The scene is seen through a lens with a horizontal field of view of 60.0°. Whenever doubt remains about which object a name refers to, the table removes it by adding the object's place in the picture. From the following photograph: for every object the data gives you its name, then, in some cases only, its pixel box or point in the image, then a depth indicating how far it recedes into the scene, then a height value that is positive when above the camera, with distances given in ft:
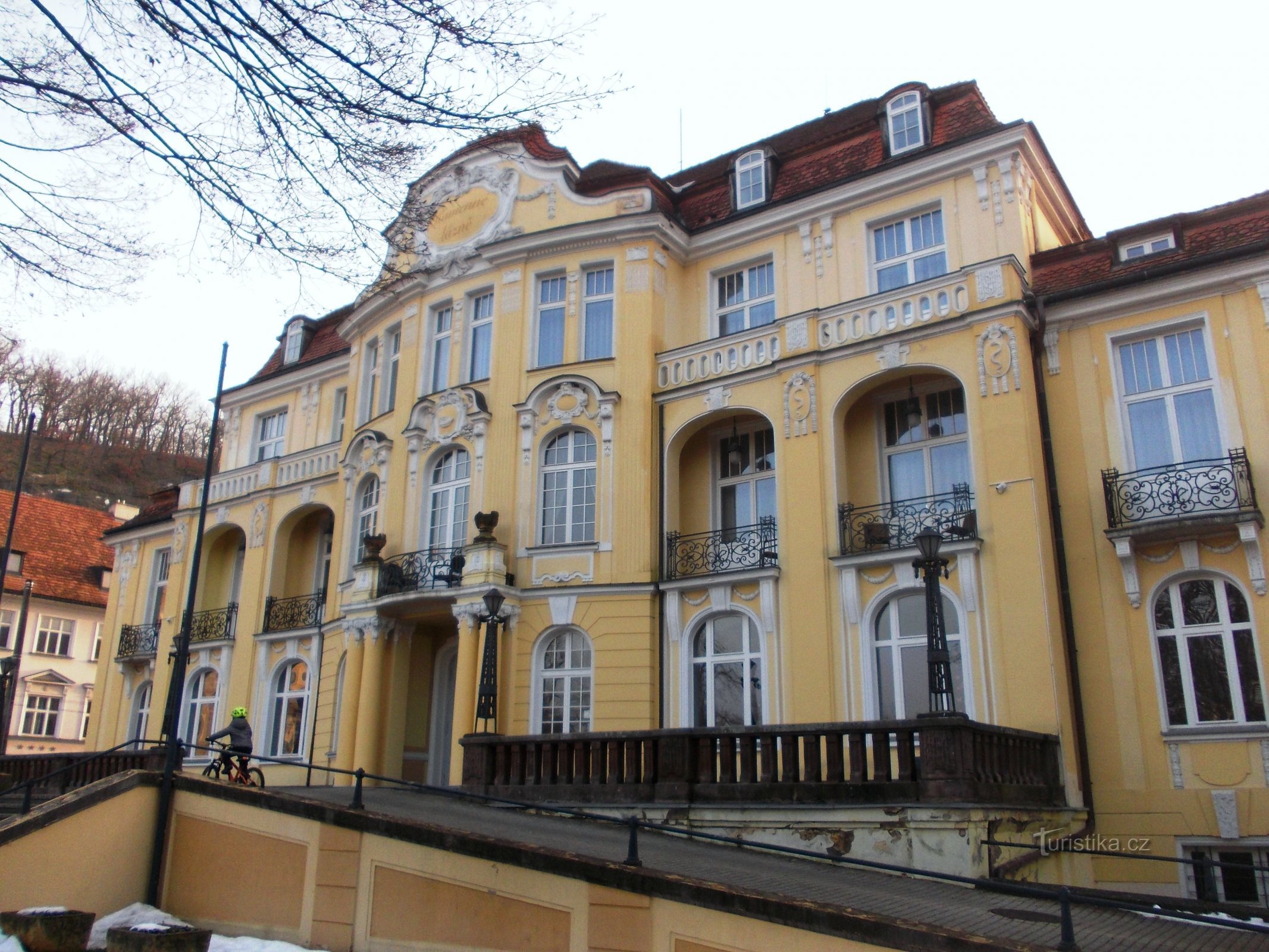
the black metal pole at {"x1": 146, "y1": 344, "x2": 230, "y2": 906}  42.34 +2.37
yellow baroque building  49.26 +15.17
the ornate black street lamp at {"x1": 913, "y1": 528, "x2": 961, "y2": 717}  42.09 +6.02
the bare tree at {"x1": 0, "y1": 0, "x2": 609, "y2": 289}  23.65 +14.97
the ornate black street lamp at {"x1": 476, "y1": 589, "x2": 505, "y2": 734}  55.42 +5.56
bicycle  52.29 +0.34
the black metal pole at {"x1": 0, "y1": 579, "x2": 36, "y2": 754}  75.36 +7.01
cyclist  54.75 +2.24
